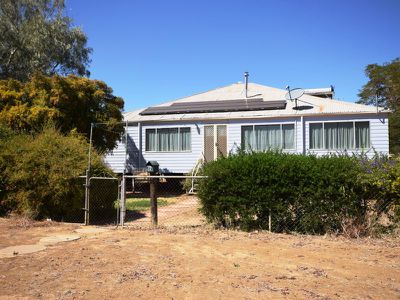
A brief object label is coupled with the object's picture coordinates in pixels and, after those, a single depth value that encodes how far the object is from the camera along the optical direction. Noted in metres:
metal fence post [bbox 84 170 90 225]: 10.47
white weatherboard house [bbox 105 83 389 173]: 17.77
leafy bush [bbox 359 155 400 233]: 8.44
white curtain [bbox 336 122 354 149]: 17.85
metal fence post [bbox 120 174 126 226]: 9.82
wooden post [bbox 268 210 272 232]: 8.99
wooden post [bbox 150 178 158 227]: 9.84
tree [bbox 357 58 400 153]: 32.41
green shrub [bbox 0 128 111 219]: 10.84
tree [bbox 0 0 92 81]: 26.72
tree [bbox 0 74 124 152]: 16.52
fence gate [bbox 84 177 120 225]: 11.65
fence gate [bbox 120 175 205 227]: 9.99
